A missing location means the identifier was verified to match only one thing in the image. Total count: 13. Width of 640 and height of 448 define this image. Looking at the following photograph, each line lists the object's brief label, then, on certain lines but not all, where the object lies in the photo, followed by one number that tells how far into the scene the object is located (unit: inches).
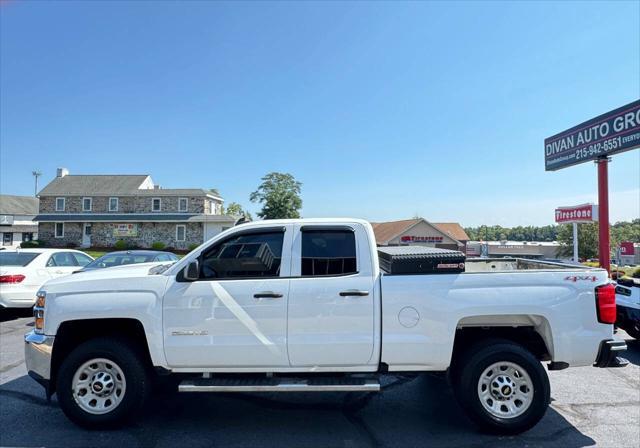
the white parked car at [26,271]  310.4
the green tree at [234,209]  3291.8
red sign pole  506.0
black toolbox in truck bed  144.7
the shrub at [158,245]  1437.0
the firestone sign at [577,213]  600.1
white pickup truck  140.9
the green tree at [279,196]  2362.2
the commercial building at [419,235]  1780.3
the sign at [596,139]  457.4
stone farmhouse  1473.9
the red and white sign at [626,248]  515.6
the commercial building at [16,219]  2018.9
